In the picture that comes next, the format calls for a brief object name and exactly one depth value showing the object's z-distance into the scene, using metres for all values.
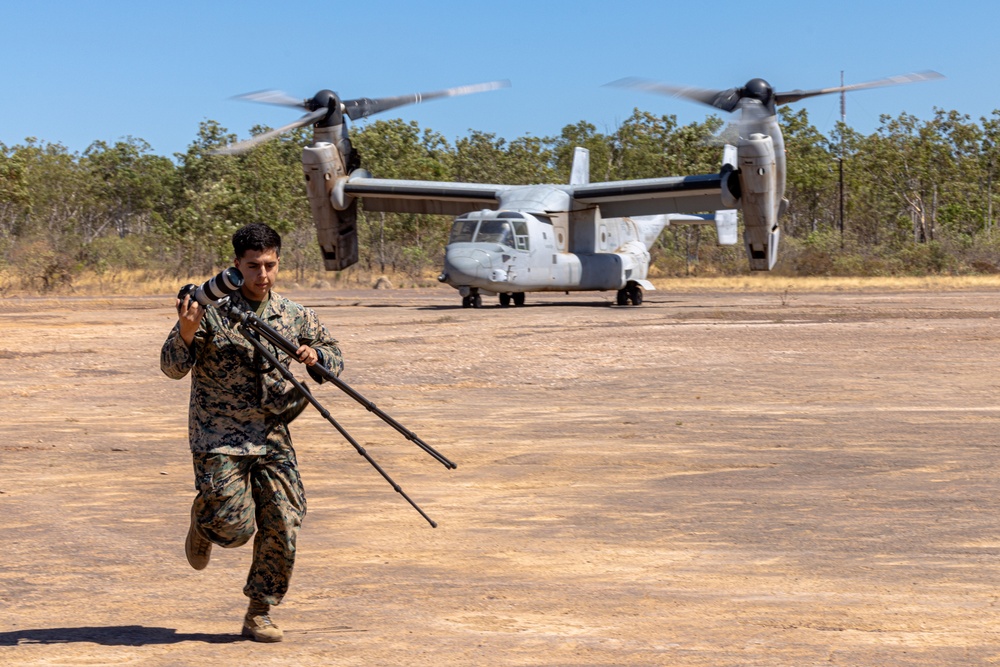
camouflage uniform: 10.23
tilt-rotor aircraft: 59.91
